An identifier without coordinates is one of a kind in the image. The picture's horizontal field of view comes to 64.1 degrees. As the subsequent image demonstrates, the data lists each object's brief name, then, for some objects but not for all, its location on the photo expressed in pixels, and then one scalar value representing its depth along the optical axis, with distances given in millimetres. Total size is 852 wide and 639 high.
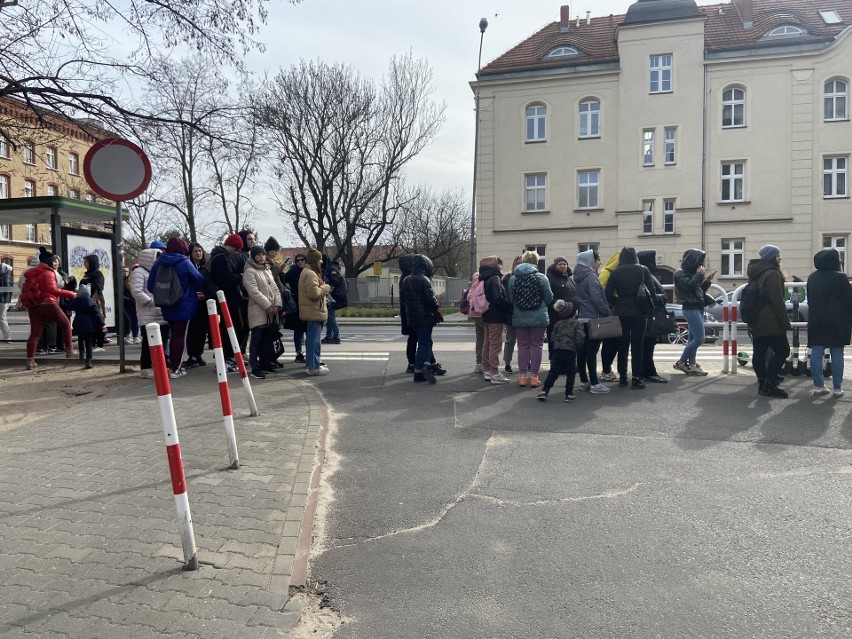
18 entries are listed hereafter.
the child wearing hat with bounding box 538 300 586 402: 8086
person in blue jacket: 8734
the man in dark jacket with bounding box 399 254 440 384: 9383
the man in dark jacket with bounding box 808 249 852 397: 8320
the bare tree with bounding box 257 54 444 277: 35500
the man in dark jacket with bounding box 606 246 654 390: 8953
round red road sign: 8164
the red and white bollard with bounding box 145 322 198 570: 3449
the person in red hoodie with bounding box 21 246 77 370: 10227
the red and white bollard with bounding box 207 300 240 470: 5168
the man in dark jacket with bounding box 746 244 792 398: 8430
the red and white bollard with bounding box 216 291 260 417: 6272
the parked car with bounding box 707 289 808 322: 17608
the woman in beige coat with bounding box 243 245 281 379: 9211
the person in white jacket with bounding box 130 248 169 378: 8883
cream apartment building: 32188
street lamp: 29391
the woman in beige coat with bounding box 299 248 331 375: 9430
